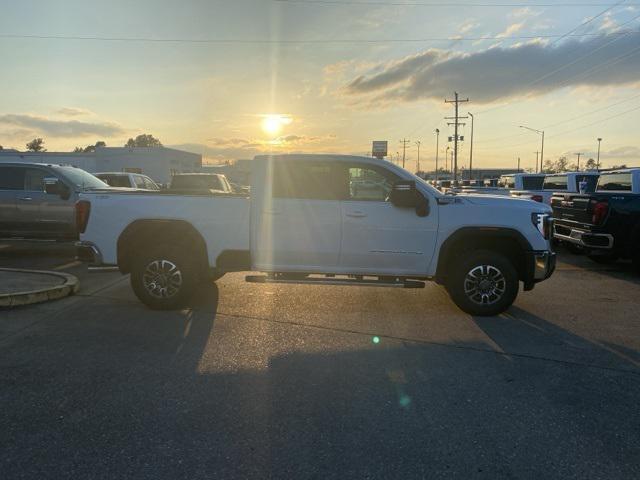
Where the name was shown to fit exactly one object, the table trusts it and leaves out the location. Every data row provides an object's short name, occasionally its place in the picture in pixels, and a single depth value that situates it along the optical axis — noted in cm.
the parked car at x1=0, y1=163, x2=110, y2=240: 1077
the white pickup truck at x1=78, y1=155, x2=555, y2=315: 621
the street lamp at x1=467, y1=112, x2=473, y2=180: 7994
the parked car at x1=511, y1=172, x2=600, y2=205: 1321
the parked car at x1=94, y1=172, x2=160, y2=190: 1608
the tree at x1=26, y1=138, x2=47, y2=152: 13738
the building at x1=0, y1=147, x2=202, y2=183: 5803
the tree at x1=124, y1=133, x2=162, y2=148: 16138
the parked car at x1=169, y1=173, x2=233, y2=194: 1623
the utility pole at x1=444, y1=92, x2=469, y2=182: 7144
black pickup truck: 908
